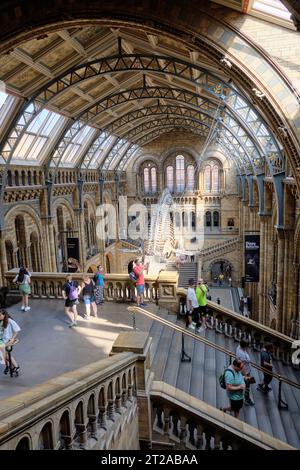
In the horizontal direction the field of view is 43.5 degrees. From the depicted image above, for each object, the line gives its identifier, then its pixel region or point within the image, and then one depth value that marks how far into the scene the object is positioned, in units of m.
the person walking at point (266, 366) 8.55
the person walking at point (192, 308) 9.54
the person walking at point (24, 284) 10.66
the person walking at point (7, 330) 6.75
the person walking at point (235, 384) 6.75
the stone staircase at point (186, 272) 34.61
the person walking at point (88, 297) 9.81
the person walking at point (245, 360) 7.74
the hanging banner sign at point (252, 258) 17.00
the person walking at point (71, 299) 9.43
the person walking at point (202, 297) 9.54
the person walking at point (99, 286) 10.71
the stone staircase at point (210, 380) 7.69
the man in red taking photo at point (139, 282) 10.15
